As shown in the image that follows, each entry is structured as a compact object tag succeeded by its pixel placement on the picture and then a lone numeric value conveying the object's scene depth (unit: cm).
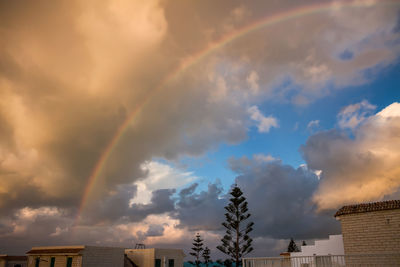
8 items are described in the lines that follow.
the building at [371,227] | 1834
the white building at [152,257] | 3594
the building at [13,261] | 4041
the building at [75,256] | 2967
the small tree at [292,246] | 7707
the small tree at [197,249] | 6207
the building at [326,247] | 2266
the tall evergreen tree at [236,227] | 4116
